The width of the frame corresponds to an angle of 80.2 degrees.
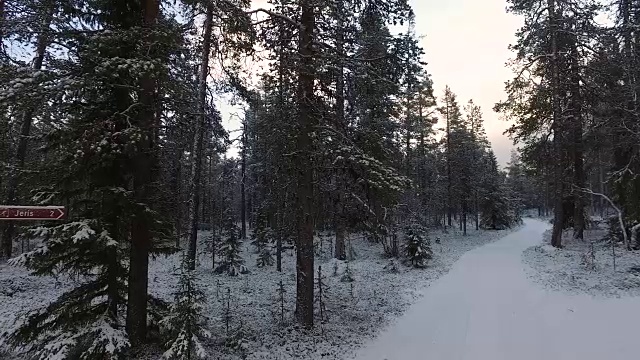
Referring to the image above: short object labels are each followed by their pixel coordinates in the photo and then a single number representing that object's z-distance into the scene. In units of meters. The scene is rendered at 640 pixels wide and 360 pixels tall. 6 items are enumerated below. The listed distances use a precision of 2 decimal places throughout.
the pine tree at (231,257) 16.78
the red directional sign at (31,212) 4.55
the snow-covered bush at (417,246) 17.94
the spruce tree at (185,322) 6.09
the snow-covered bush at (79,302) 6.00
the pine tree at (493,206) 42.78
